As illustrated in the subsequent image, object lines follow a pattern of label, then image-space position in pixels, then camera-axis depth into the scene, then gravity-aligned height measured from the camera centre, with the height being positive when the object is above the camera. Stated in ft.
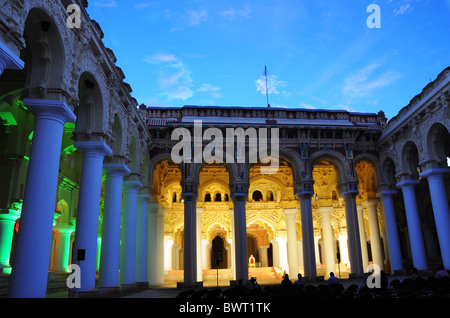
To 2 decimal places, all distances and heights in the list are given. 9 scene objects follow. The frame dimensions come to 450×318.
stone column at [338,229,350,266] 88.58 +3.49
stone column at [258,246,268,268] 93.85 +1.85
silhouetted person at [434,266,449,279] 34.37 -1.46
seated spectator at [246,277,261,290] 34.26 -2.23
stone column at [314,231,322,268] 90.26 +5.69
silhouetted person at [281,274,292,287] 36.00 -2.08
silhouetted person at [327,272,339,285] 38.97 -2.05
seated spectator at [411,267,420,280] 34.51 -1.56
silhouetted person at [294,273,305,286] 39.54 -2.09
